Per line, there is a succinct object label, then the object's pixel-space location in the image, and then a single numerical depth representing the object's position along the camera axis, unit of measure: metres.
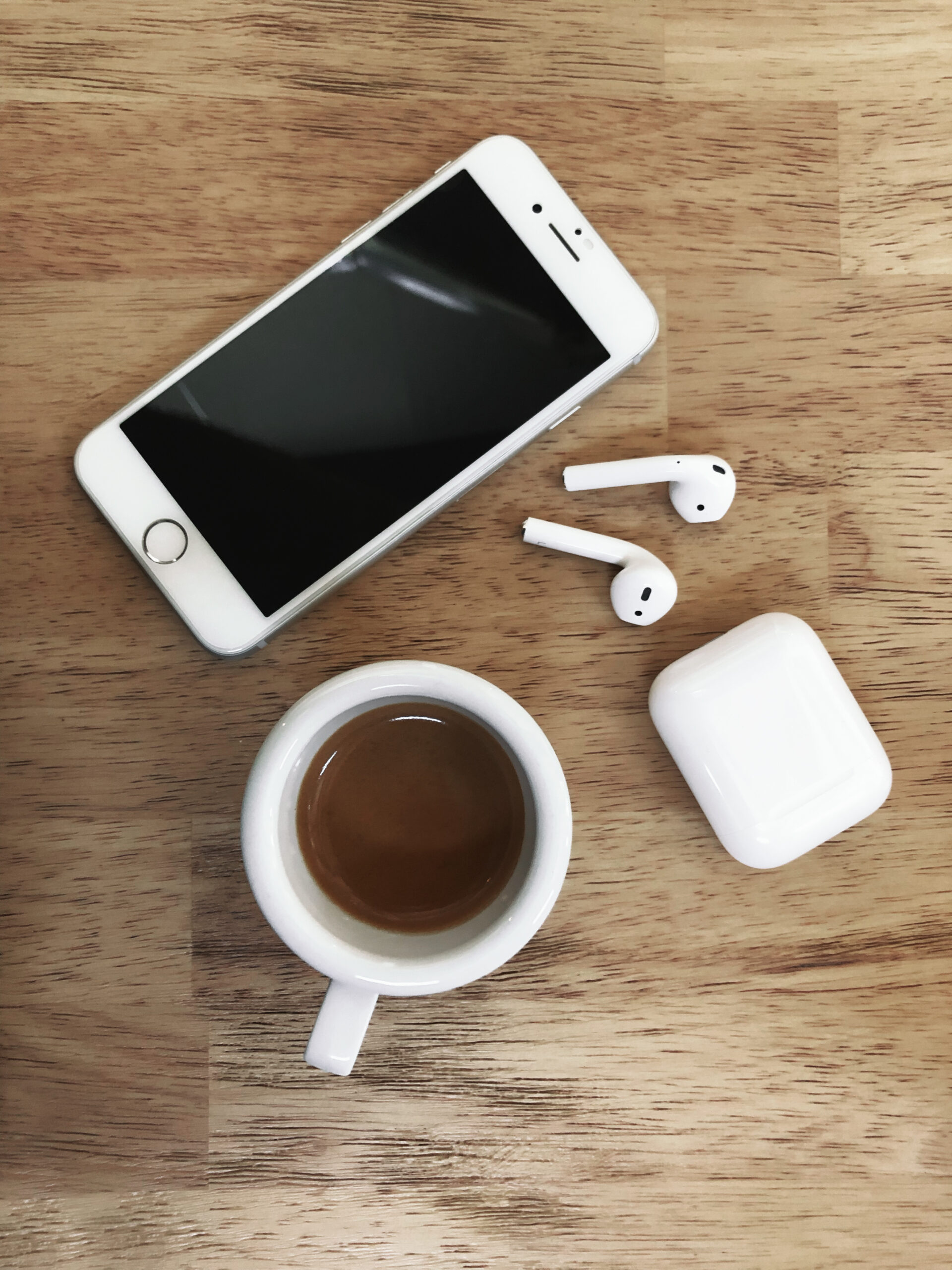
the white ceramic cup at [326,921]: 0.36
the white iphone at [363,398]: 0.45
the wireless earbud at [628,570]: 0.43
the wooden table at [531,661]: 0.45
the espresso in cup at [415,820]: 0.41
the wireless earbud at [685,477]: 0.43
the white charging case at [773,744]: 0.42
